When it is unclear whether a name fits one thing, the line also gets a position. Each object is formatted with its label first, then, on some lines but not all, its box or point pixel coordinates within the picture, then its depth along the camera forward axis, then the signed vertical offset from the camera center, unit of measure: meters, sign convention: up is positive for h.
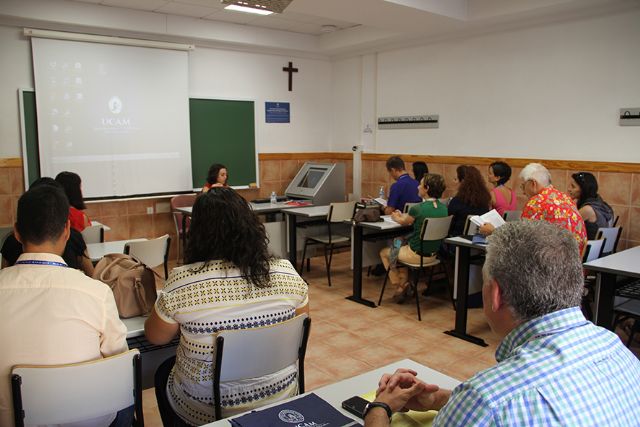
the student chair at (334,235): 5.61 -0.98
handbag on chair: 2.27 -0.61
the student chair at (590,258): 3.64 -0.81
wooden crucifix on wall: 7.57 +1.04
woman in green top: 4.74 -0.65
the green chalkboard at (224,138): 6.83 +0.06
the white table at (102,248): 3.79 -0.81
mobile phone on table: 1.52 -0.77
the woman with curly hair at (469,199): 4.86 -0.52
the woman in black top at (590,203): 4.27 -0.51
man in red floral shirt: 3.53 -0.42
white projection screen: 5.72 +0.31
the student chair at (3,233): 4.47 -0.80
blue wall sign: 7.48 +0.44
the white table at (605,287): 3.22 -0.89
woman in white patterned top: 1.85 -0.57
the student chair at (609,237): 3.93 -0.71
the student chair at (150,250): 3.96 -0.83
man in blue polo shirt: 5.57 -0.50
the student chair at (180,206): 6.35 -0.82
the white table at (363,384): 1.63 -0.79
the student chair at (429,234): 4.56 -0.81
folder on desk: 1.42 -0.76
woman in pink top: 5.24 -0.48
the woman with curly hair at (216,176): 5.87 -0.37
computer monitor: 6.96 -0.57
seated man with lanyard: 1.62 -0.53
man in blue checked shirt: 1.00 -0.43
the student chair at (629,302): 3.22 -1.02
